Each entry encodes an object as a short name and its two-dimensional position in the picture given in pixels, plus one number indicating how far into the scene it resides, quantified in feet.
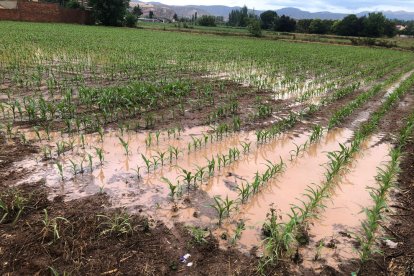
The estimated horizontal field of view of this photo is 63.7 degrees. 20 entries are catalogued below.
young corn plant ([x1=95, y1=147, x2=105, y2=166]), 17.04
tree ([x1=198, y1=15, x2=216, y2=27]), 280.72
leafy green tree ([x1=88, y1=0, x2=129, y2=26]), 162.50
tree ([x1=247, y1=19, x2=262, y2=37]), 165.64
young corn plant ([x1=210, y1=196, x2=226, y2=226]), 12.84
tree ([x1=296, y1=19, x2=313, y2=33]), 231.30
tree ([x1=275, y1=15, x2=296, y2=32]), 230.48
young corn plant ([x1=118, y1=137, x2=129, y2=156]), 18.10
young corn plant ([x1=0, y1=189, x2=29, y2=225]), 12.24
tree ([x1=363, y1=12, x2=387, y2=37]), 212.64
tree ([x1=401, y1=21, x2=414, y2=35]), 268.82
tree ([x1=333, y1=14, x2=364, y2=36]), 215.31
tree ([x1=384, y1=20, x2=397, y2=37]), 220.31
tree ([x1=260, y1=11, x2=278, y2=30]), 281.99
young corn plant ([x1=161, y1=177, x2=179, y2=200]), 14.19
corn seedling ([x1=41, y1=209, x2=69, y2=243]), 11.29
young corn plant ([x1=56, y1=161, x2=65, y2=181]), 15.17
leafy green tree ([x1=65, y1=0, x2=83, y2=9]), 179.22
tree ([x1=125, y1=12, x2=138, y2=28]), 170.91
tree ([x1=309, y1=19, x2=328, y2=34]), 221.66
